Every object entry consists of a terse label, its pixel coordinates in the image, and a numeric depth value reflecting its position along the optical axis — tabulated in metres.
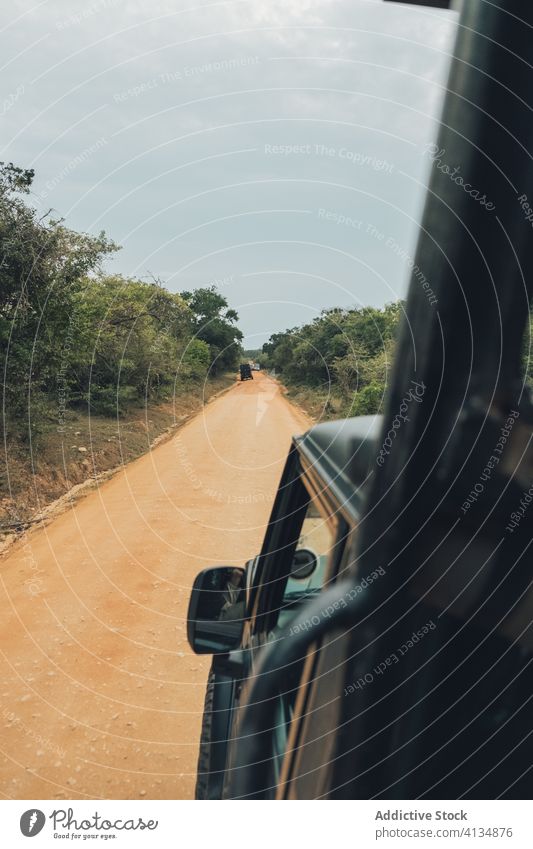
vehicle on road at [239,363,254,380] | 34.81
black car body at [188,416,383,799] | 1.19
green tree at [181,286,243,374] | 21.06
